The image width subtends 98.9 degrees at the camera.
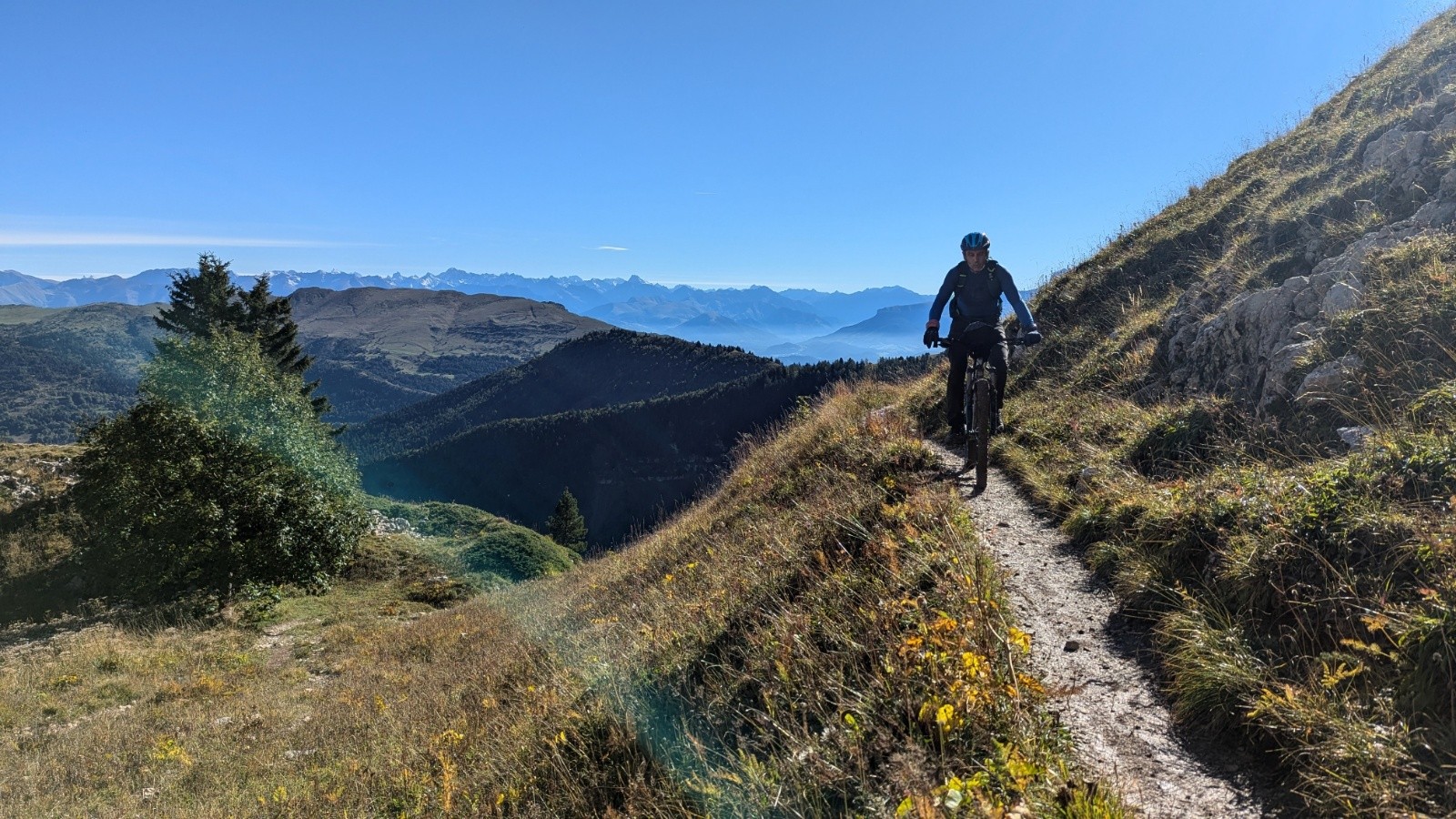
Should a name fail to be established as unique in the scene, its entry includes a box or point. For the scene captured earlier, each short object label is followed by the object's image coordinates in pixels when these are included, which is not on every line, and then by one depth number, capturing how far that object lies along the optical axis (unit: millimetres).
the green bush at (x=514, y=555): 39531
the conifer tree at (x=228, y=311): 39781
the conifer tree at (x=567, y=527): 73875
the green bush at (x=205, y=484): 18406
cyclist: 7672
